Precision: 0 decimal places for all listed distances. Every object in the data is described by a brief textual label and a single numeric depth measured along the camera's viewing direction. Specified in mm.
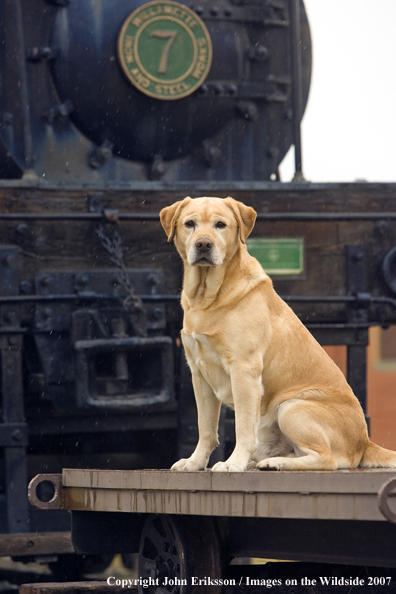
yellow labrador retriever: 7176
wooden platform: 5687
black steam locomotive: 10805
